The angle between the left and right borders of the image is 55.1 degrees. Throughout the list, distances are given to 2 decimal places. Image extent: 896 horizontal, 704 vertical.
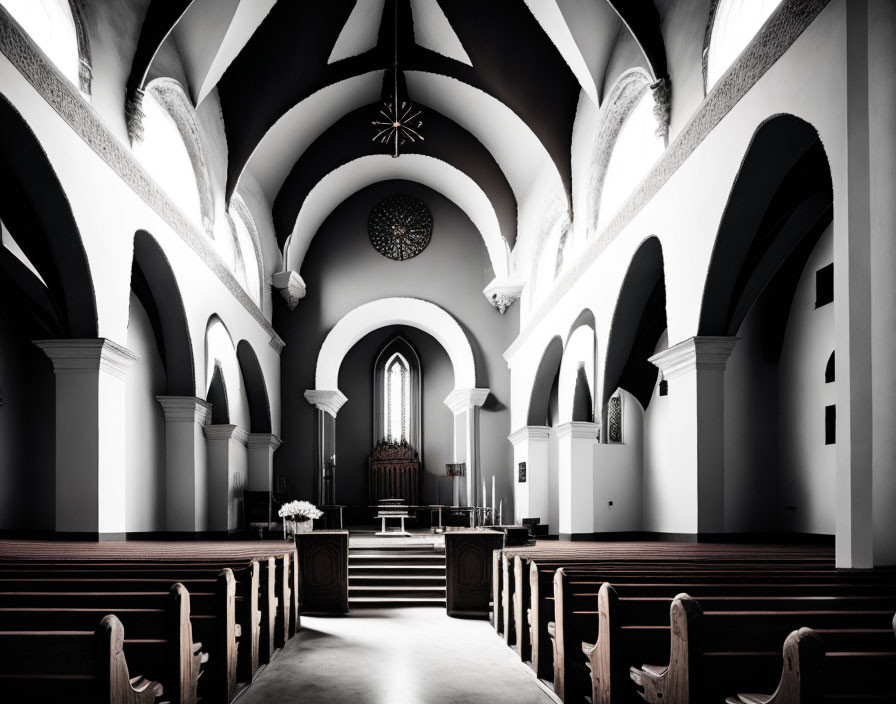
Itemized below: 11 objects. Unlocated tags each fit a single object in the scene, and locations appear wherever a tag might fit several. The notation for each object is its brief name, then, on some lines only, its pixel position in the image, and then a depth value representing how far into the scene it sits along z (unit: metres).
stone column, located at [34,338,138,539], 8.27
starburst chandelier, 14.89
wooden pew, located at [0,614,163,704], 2.67
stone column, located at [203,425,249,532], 13.70
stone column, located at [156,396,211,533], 12.16
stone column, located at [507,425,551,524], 15.77
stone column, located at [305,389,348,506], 17.53
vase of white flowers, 11.90
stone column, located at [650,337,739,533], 7.95
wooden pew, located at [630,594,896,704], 2.79
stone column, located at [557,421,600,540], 12.88
